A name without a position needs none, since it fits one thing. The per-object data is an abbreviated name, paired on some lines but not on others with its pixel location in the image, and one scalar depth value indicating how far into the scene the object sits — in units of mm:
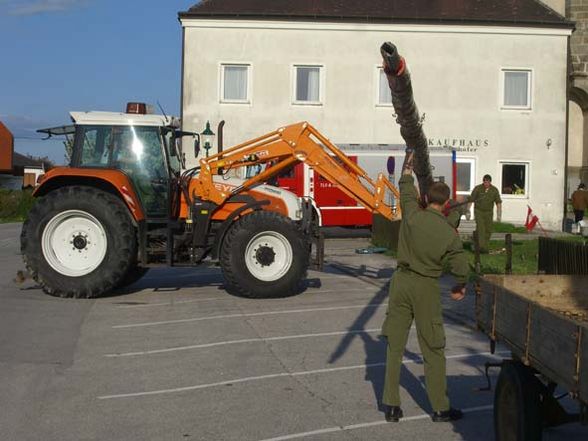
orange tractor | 14406
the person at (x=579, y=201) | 31922
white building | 33875
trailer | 4988
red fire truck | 28719
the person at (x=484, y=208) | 21062
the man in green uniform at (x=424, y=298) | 7191
